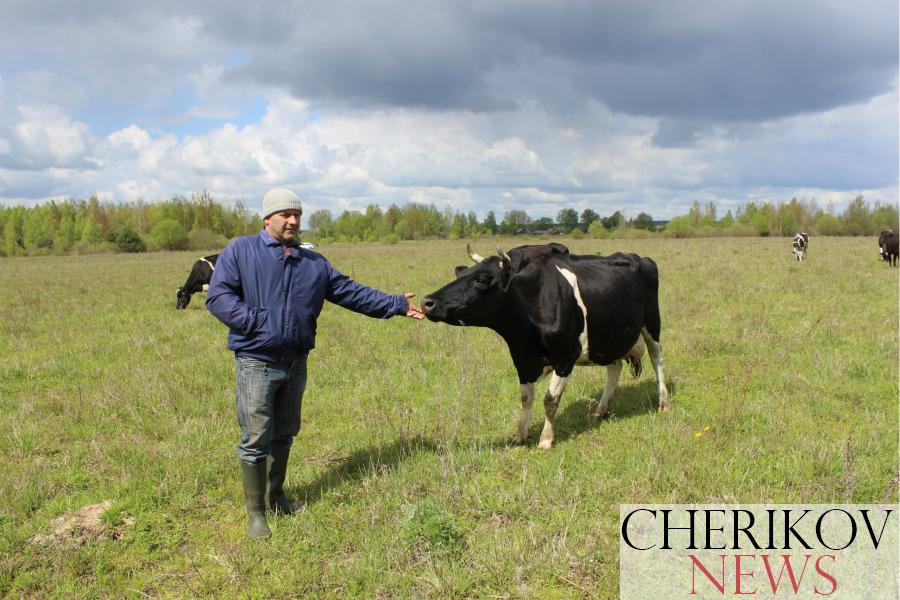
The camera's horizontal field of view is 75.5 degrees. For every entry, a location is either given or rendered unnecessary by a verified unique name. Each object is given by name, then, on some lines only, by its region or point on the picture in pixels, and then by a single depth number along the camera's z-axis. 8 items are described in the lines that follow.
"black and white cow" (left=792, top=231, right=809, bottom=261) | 27.01
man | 4.18
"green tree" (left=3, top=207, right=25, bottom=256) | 70.18
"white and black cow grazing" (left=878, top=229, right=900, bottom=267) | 22.40
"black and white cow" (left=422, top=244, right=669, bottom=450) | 5.44
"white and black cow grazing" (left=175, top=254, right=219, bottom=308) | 15.90
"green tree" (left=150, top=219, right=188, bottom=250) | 72.44
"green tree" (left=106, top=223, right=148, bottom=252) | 67.69
